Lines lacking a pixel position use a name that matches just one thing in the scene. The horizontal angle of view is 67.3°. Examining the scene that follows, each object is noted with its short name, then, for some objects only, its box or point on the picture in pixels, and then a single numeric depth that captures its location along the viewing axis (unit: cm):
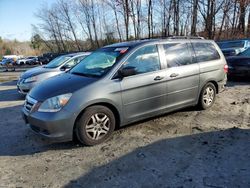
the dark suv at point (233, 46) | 926
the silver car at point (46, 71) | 640
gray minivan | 303
